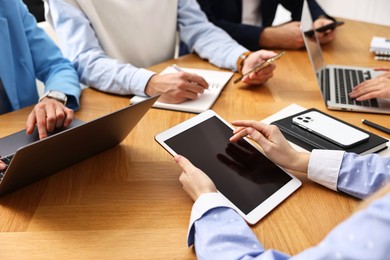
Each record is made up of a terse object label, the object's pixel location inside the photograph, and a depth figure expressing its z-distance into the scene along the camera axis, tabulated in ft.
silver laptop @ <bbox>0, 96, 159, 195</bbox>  2.13
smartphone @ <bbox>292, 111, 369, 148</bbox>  2.92
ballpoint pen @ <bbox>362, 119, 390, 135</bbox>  3.23
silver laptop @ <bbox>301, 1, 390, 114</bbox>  3.63
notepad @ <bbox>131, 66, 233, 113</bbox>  3.53
